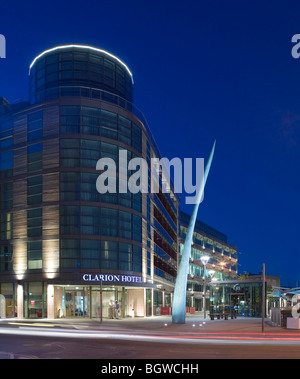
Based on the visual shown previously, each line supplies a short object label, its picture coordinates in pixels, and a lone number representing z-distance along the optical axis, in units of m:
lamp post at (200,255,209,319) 48.24
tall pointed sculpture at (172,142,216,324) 36.06
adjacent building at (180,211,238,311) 100.50
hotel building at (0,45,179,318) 47.59
